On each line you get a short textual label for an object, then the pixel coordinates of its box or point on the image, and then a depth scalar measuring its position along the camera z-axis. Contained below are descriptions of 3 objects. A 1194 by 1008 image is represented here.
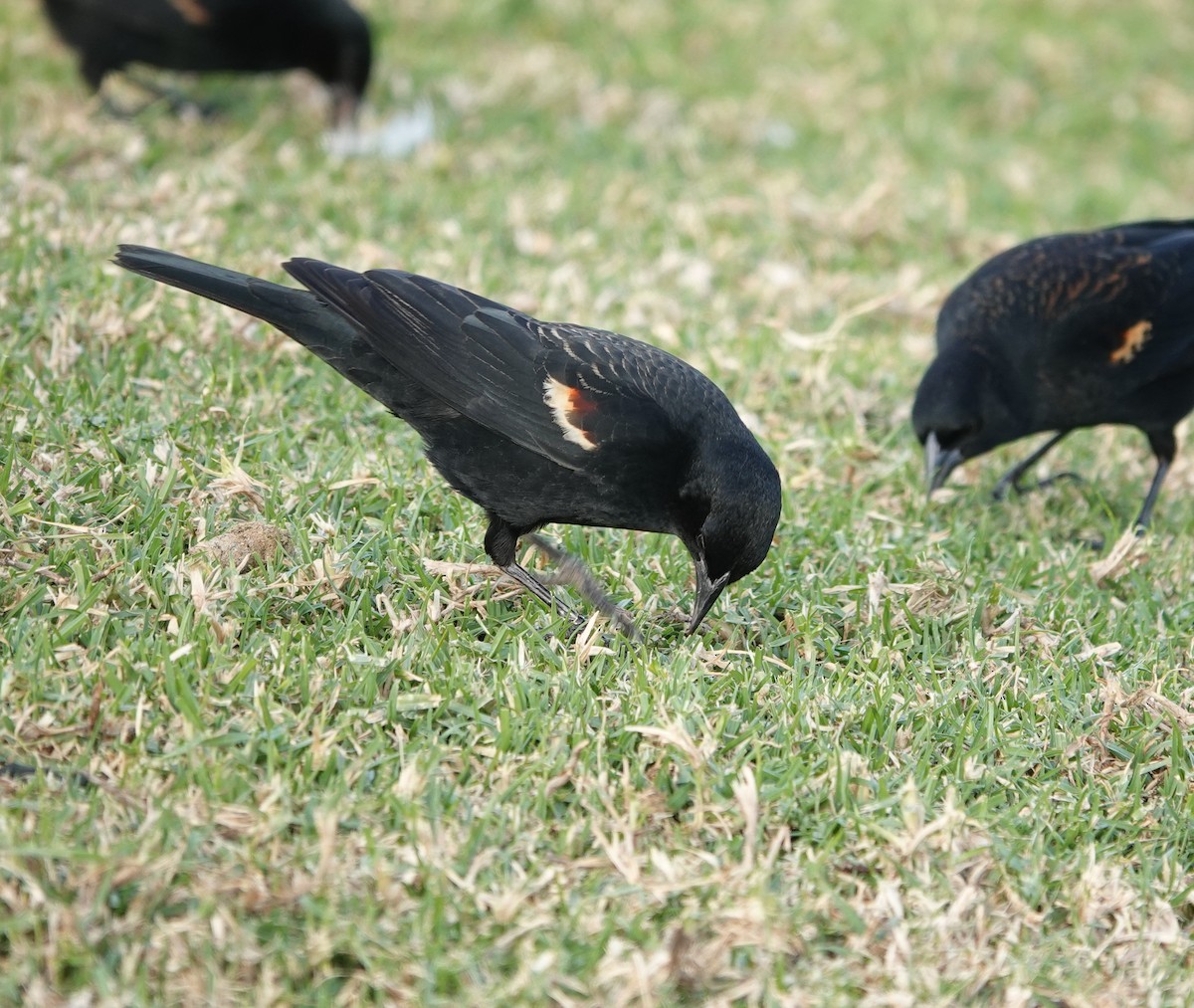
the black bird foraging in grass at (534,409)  7.57
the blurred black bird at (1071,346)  10.61
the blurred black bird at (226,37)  14.48
